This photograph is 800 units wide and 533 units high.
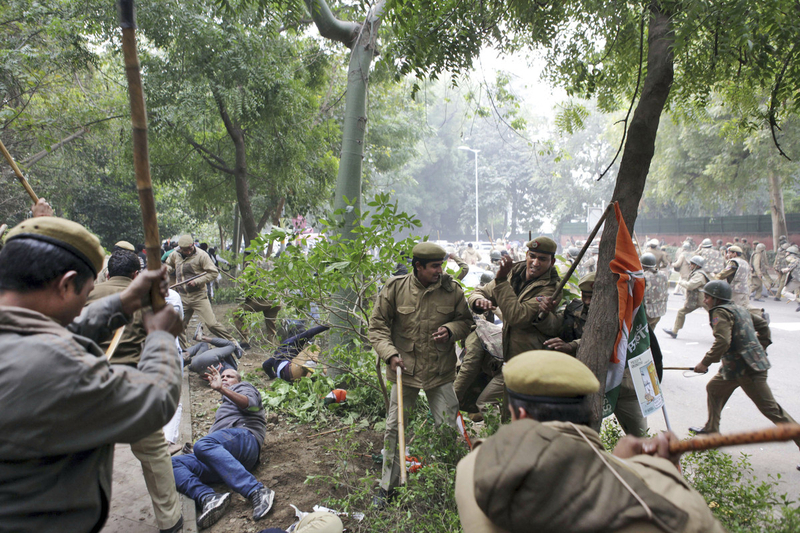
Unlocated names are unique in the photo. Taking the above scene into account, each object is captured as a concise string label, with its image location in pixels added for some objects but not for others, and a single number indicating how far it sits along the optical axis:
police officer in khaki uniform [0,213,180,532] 1.26
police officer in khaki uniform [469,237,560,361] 3.62
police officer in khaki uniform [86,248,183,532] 3.09
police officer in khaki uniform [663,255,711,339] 8.39
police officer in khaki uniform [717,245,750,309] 8.55
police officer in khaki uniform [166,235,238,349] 7.48
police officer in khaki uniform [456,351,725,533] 1.17
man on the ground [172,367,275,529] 3.50
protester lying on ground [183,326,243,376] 6.07
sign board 3.49
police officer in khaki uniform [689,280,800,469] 4.36
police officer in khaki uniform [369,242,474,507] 3.72
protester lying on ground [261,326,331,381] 5.81
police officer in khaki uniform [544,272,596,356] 3.76
